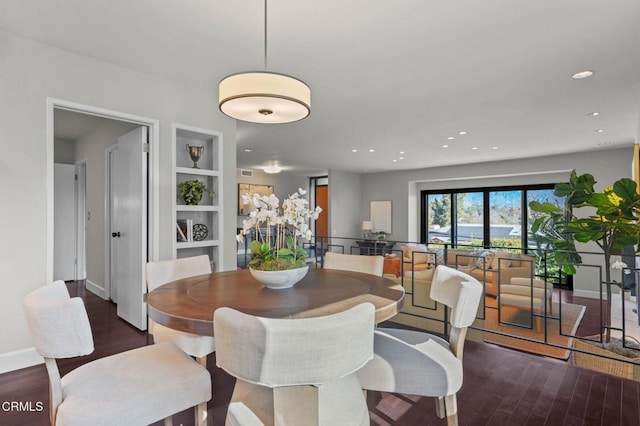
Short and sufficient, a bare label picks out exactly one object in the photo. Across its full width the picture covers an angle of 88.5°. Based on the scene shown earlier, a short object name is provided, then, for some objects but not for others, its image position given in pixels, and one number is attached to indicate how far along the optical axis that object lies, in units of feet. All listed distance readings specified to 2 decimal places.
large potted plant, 8.66
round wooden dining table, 4.24
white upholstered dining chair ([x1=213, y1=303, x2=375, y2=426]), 2.85
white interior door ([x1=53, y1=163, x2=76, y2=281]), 17.42
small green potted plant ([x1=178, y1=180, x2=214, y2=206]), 11.34
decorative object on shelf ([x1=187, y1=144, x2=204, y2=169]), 11.57
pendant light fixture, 5.63
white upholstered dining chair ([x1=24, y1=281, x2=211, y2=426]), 3.67
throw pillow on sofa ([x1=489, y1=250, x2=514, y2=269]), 19.21
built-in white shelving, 11.29
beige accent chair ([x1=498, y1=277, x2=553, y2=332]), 14.53
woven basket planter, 8.10
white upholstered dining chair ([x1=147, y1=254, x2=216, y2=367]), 5.90
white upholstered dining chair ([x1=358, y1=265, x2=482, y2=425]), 4.63
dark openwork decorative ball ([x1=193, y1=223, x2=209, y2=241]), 11.77
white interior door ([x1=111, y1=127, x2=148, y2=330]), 10.45
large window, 24.43
